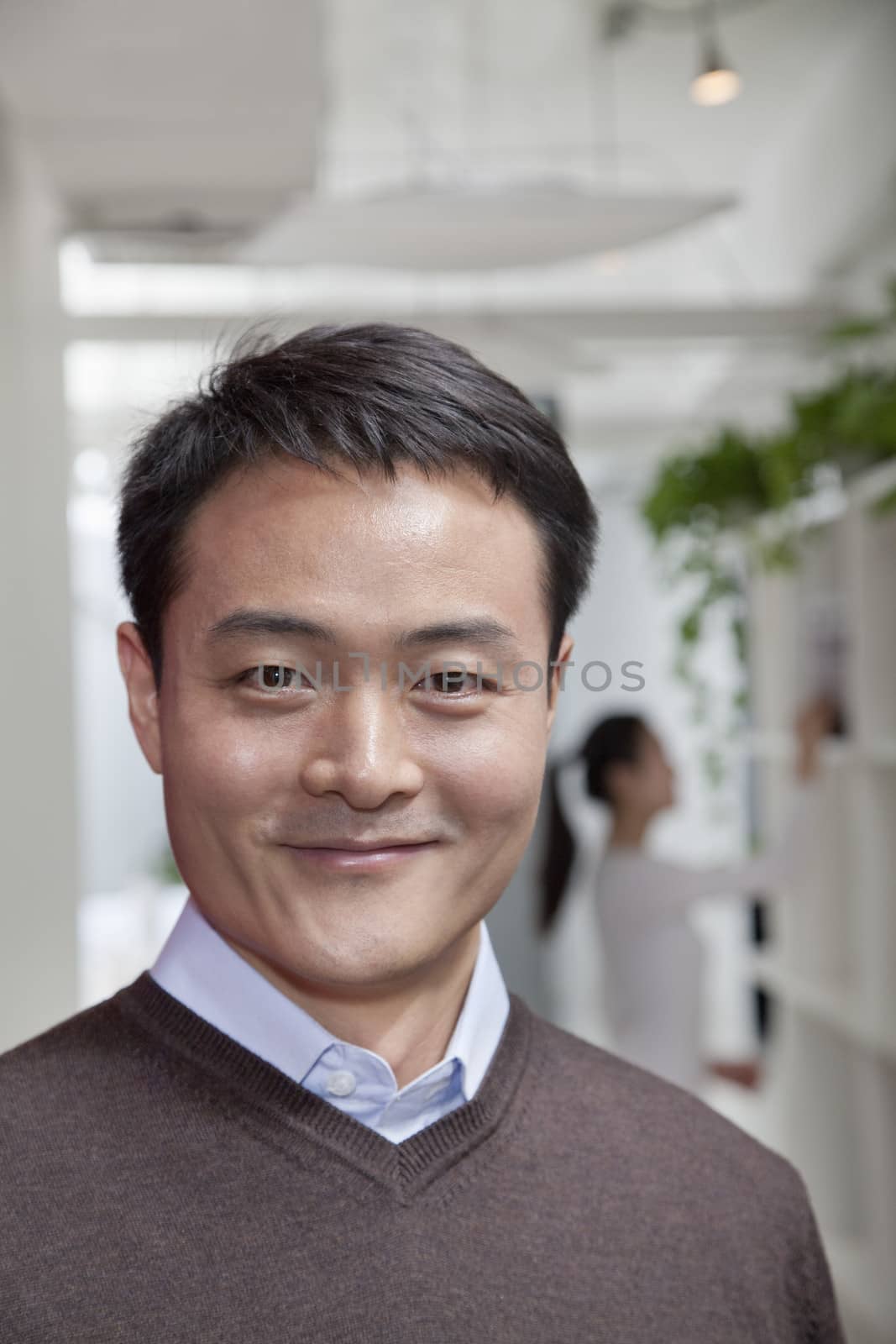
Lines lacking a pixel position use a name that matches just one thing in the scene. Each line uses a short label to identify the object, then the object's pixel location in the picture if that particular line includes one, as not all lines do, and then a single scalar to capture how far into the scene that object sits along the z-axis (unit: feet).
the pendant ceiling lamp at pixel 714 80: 9.38
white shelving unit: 9.43
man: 2.54
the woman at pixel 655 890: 10.38
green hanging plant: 8.65
